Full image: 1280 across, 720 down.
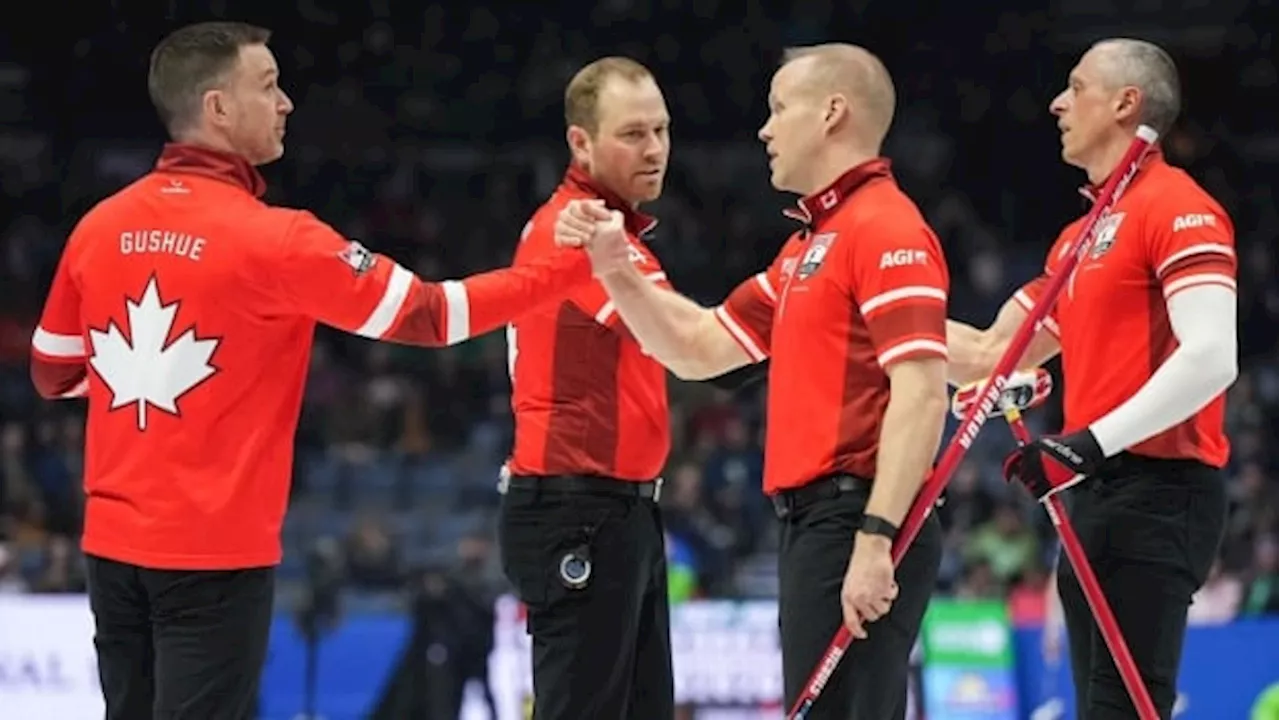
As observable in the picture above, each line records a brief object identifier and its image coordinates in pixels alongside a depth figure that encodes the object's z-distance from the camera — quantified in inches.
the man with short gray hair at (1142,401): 384.2
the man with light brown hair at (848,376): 346.3
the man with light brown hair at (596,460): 406.9
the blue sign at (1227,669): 771.4
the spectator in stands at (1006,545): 963.3
